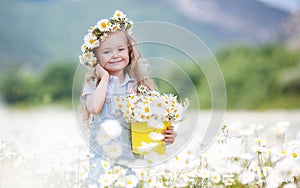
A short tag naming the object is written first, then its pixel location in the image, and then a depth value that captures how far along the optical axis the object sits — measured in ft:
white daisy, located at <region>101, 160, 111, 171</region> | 9.53
